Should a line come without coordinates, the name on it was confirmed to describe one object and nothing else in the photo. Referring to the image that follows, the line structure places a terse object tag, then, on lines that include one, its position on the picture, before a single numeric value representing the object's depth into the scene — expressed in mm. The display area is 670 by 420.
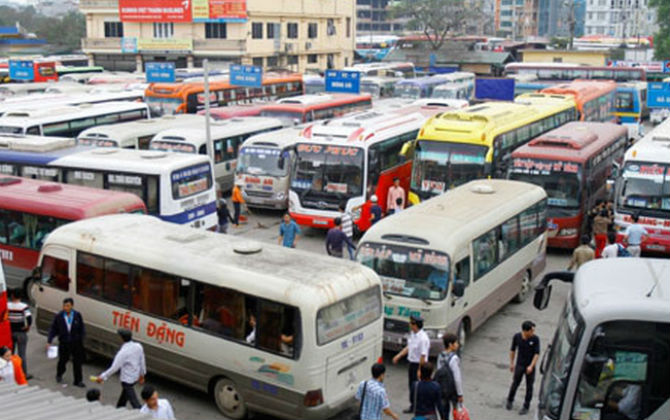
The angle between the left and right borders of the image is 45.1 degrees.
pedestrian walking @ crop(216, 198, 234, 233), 19656
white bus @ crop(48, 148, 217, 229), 17469
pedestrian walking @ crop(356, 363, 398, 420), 9367
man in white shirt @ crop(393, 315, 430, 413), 10945
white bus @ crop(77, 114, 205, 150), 23422
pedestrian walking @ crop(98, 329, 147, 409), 10320
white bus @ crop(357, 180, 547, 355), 12383
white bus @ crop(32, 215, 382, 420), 10148
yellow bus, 20266
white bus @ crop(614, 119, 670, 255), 17938
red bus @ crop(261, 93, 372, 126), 29797
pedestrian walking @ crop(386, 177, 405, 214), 20031
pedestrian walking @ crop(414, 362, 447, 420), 9195
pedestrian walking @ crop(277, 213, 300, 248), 17281
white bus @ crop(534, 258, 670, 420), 7191
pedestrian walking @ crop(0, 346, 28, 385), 9742
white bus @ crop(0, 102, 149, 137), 25094
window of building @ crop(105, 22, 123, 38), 67062
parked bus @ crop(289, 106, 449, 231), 20281
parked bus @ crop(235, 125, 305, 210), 22750
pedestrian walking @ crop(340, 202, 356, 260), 17500
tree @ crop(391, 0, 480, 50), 82625
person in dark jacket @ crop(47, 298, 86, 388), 11312
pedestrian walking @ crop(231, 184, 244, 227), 21578
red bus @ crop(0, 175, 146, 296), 15172
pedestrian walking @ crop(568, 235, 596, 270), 15281
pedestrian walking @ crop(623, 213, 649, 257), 16797
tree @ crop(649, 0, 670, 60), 73688
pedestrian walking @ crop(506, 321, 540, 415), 10766
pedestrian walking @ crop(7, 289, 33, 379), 11859
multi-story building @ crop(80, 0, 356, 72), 61594
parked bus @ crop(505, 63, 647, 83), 51188
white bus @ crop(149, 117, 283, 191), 23817
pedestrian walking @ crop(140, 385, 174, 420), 8578
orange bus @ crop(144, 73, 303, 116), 33812
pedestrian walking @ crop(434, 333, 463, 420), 10000
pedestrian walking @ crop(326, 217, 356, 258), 16406
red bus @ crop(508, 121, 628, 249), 19266
